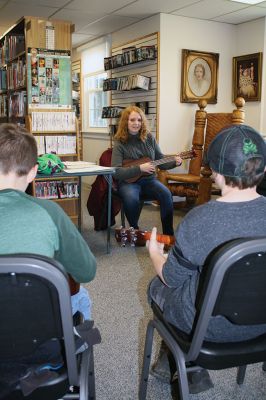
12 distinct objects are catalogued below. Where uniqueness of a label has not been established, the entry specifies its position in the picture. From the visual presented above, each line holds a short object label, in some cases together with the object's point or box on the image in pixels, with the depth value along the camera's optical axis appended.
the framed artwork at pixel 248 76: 5.17
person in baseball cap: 1.06
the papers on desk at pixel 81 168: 3.27
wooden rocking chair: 4.37
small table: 3.18
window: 6.67
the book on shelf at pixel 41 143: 4.03
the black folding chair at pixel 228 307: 0.96
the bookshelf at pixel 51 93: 3.96
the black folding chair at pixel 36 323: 0.85
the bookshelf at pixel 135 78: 5.22
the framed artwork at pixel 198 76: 5.27
